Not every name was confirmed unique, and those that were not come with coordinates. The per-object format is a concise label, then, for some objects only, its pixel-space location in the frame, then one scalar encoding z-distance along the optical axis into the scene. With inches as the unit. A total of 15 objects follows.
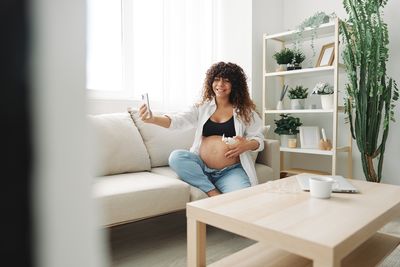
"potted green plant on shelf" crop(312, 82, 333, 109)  95.7
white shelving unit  93.0
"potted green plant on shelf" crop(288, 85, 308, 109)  103.6
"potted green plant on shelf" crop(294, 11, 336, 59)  96.5
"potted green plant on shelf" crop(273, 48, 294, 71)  104.3
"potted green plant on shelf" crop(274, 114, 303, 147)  104.8
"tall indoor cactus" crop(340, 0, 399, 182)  84.7
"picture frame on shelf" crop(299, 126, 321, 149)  102.8
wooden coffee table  31.1
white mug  44.9
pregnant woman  66.9
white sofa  53.9
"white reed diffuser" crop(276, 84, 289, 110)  106.7
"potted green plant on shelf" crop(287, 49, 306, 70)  103.9
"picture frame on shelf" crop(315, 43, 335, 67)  99.2
